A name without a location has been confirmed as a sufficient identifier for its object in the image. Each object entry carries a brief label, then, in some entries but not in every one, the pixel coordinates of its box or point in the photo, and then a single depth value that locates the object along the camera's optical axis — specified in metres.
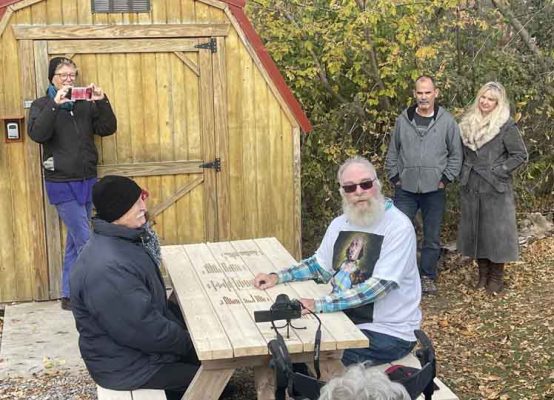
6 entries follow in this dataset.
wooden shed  7.12
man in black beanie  4.22
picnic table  4.03
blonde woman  7.33
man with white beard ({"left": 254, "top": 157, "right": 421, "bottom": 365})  4.48
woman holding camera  6.87
